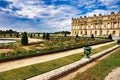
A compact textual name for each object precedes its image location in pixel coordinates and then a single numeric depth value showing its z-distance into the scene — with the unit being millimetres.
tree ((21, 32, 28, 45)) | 15571
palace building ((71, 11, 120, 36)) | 35034
